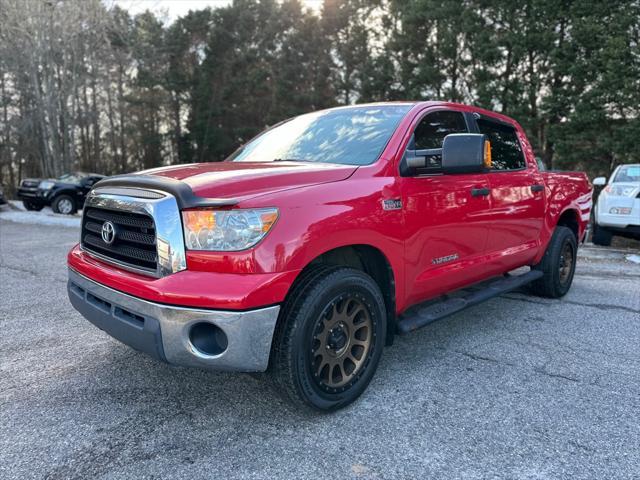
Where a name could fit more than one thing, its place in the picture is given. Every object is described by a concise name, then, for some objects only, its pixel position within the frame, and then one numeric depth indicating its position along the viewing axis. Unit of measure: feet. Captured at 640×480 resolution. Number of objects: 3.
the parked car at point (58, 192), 51.42
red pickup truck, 7.30
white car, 26.94
